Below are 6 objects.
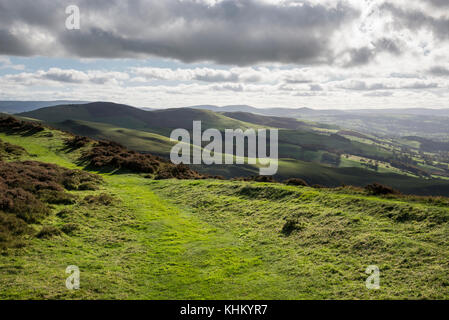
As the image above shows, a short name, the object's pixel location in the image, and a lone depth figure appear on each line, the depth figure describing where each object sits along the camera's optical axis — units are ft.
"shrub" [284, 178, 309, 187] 111.14
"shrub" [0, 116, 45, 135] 202.18
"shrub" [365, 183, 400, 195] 79.97
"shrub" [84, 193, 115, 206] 83.35
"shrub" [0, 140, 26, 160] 137.08
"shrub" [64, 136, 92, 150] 179.36
